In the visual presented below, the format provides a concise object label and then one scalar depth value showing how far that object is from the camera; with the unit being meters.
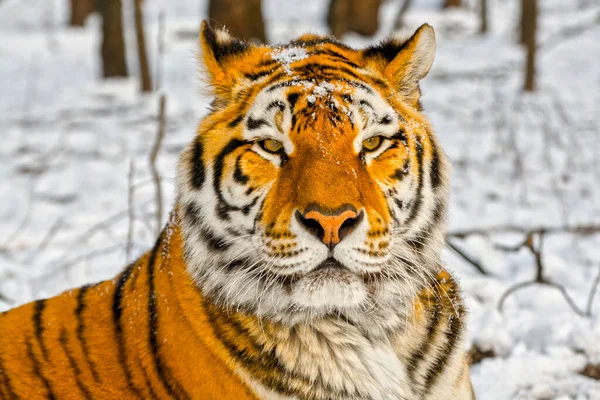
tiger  3.58
